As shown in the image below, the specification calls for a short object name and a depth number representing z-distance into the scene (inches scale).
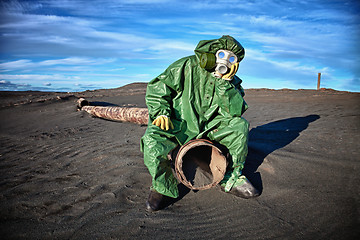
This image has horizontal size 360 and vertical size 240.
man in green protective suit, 89.4
